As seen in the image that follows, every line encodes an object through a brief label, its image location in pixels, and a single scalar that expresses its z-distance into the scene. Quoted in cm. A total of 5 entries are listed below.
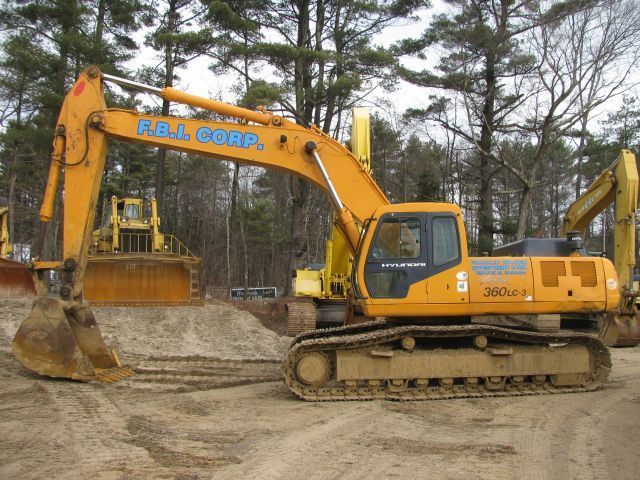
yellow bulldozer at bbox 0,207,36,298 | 1714
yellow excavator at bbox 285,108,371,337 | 1084
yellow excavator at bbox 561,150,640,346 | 867
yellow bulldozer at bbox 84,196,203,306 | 1612
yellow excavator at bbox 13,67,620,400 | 736
